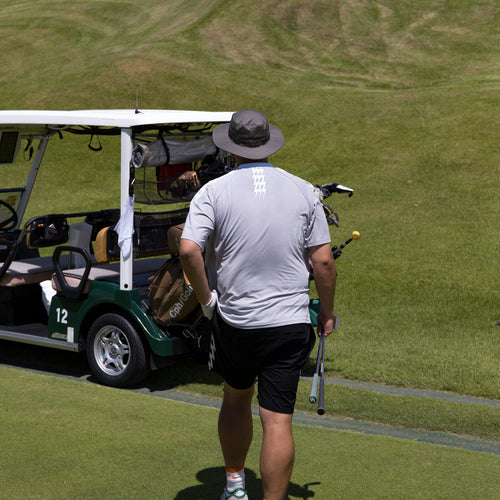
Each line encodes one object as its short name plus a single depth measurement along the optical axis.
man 6.30
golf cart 11.59
